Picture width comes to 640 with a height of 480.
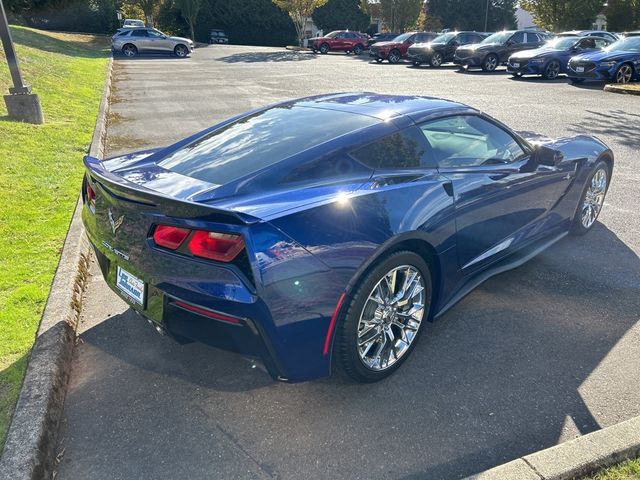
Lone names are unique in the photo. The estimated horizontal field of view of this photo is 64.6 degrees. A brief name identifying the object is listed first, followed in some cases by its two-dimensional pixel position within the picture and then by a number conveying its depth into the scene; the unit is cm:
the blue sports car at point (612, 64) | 1554
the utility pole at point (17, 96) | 827
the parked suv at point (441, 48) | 2397
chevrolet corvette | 231
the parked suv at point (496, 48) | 2134
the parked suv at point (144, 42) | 2852
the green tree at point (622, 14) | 3509
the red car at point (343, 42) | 3466
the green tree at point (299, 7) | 3947
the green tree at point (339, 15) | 4897
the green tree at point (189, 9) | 4236
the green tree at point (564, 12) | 3296
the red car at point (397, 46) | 2625
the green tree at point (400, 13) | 4172
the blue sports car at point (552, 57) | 1802
